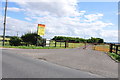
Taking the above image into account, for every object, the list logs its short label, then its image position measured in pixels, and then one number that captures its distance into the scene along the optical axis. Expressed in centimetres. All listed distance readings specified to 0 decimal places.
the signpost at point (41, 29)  1540
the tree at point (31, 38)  1741
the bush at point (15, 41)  1739
